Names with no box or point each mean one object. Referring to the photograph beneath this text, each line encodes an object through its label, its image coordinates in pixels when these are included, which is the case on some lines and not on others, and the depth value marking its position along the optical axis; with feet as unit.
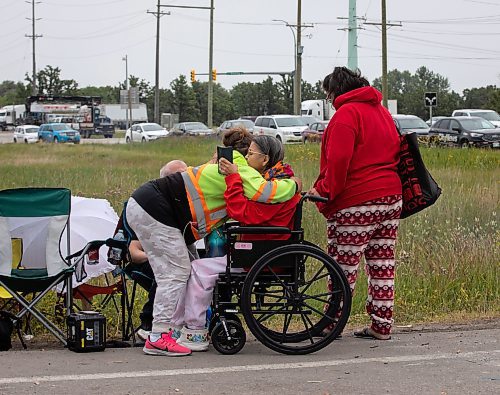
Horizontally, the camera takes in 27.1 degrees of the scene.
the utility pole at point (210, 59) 227.20
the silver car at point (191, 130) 183.07
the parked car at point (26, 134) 212.64
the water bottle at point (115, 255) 24.72
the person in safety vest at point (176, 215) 23.45
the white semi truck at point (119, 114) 298.15
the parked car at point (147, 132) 192.75
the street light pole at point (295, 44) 219.82
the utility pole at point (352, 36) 123.65
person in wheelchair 23.22
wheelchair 23.25
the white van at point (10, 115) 314.24
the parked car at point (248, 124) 159.61
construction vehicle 245.45
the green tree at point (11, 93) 373.24
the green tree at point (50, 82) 356.38
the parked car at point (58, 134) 197.98
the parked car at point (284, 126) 151.84
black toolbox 23.76
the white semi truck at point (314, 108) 240.32
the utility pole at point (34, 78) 341.82
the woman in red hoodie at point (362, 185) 24.12
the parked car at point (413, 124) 134.62
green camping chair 25.08
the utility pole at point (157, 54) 252.62
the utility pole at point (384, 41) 153.89
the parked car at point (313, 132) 138.50
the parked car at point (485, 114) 162.04
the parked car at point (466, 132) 125.09
